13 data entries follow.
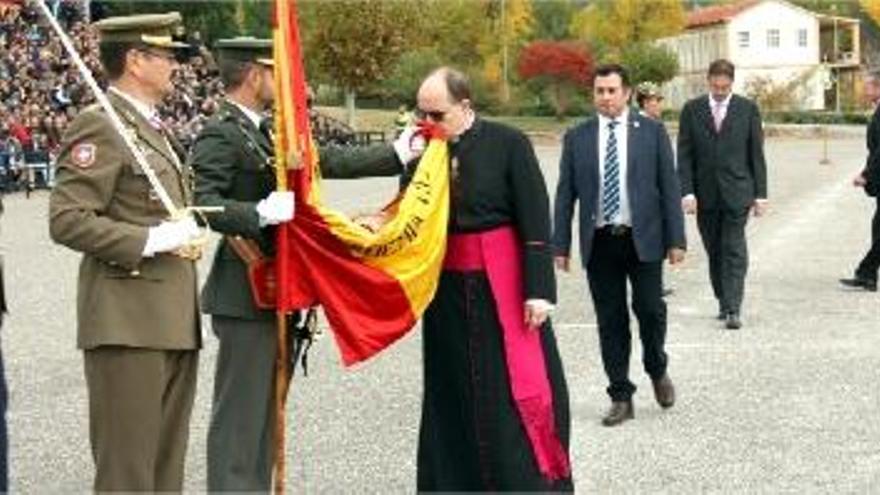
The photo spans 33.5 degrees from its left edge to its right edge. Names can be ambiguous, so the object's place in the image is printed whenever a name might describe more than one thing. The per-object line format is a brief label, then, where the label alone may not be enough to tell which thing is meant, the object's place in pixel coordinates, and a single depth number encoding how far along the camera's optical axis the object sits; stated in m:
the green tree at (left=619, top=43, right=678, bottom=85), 71.62
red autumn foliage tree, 70.50
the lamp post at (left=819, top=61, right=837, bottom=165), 81.64
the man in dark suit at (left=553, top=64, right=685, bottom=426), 8.10
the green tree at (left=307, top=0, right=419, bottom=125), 59.28
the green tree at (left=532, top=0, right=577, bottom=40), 100.38
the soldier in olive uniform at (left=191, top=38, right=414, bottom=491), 5.57
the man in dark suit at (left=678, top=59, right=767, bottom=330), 11.28
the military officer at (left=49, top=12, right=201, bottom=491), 4.88
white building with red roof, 94.94
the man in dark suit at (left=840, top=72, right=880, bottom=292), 13.24
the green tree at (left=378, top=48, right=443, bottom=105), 56.46
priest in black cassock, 5.95
